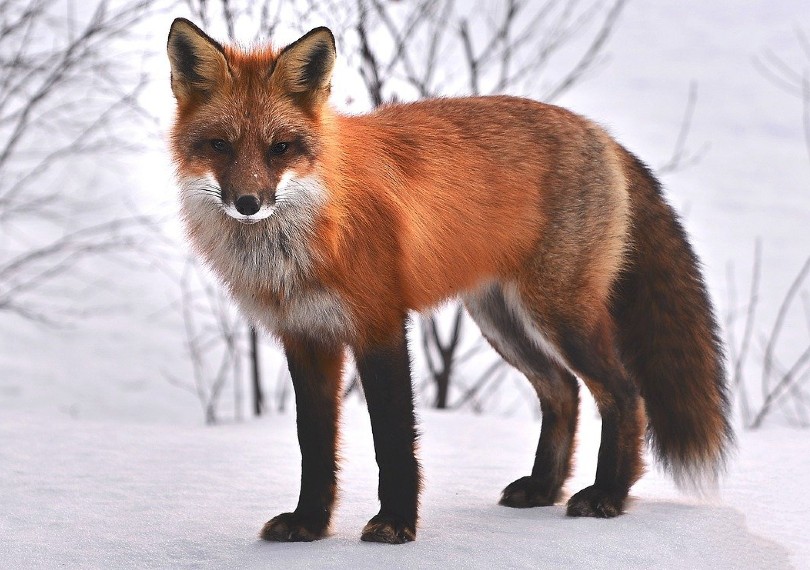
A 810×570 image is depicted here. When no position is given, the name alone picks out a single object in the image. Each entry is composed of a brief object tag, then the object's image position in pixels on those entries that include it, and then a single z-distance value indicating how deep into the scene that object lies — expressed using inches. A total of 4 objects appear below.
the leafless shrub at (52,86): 516.1
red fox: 232.2
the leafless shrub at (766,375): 510.6
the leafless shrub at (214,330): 542.9
